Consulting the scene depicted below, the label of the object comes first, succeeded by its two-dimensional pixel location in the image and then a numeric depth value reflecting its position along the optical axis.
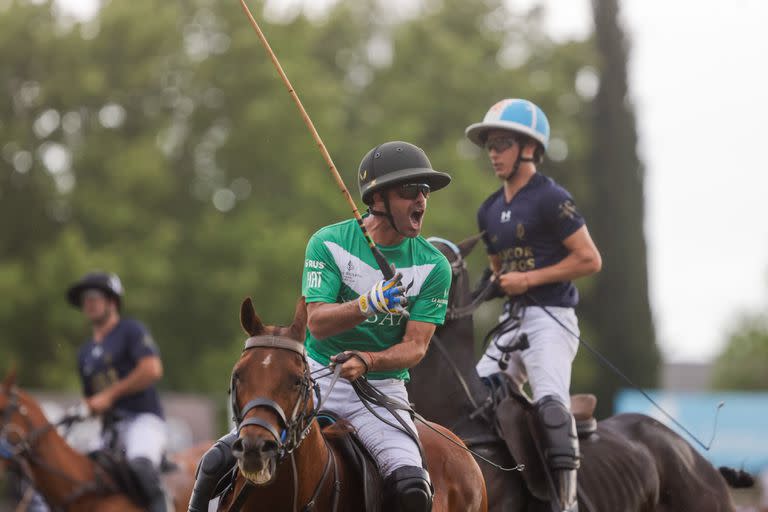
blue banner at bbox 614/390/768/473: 47.62
